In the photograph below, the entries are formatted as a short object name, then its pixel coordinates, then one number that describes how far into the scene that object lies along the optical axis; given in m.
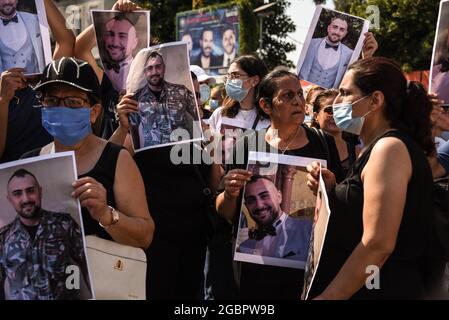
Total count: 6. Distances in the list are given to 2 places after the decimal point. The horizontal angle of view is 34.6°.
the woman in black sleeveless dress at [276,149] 3.78
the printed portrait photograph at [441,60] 4.40
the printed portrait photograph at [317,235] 2.97
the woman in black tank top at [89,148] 3.14
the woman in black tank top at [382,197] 2.85
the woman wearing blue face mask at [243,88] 5.35
